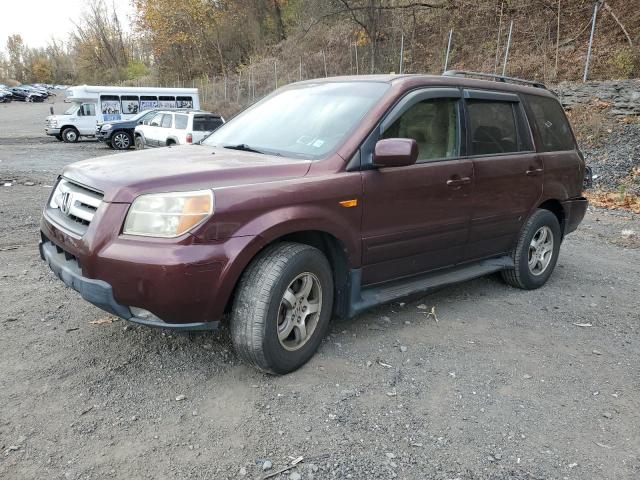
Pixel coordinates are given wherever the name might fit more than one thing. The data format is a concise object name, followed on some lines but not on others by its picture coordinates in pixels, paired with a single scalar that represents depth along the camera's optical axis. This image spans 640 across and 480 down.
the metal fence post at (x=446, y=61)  18.23
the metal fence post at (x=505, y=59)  16.12
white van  22.84
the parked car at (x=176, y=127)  16.39
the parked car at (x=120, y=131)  20.27
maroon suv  2.84
